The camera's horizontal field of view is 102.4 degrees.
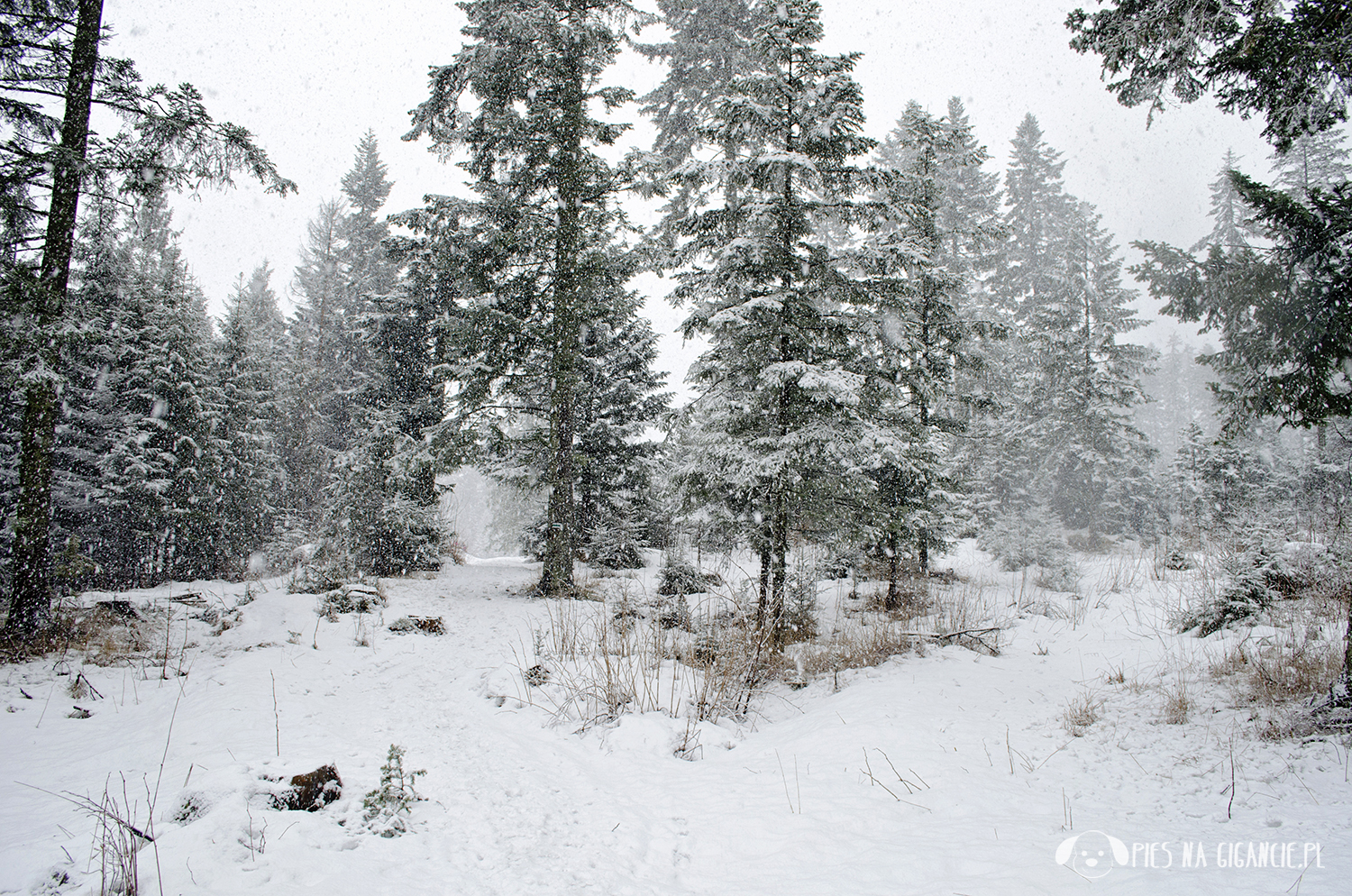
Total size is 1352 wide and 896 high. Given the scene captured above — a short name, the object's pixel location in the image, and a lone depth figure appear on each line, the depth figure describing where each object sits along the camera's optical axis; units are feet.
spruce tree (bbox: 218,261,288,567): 60.85
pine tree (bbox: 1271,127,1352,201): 67.82
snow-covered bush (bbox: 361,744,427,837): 11.12
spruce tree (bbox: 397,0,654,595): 38.29
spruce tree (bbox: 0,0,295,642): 23.52
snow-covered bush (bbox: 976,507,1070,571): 50.78
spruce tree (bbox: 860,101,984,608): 30.32
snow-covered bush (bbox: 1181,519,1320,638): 23.06
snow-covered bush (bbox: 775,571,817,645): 27.84
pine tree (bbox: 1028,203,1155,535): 74.28
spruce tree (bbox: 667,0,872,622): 26.86
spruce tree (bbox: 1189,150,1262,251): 89.20
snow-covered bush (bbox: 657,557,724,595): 35.73
